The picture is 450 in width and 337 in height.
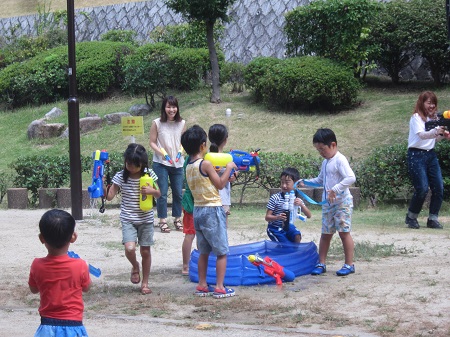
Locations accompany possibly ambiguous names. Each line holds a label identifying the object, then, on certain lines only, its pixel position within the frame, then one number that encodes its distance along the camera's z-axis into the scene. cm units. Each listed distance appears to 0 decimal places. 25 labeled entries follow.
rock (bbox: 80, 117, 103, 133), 1875
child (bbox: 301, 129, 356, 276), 682
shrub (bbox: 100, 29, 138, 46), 2389
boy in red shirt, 408
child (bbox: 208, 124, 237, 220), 654
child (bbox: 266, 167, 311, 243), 726
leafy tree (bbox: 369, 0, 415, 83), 1712
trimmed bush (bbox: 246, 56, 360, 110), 1622
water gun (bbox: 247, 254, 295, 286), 647
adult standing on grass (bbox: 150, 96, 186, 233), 918
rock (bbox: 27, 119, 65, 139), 1892
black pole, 1055
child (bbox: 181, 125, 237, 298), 616
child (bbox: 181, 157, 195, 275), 695
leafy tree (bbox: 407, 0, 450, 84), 1662
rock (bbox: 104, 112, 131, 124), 1894
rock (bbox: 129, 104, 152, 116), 1898
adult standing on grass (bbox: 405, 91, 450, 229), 915
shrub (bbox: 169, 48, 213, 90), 1909
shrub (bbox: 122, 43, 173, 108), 1869
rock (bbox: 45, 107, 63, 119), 2031
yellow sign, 1138
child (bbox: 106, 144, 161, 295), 643
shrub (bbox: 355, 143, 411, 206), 1147
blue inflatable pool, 668
